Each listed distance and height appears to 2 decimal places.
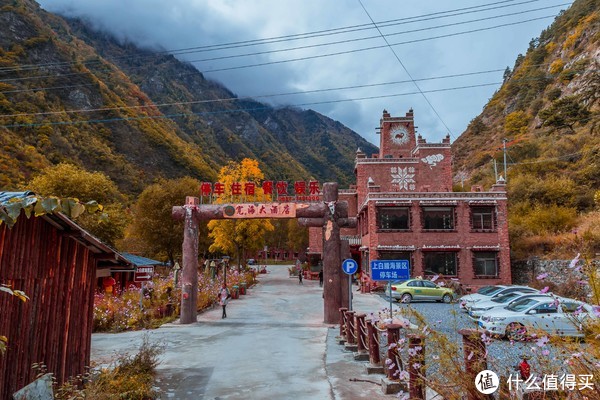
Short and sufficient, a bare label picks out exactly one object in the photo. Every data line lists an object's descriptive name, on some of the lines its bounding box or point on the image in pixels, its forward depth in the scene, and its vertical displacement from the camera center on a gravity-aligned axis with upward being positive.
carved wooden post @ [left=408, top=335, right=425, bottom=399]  6.00 -1.47
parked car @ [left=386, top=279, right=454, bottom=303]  23.73 -1.82
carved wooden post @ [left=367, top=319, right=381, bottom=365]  9.52 -2.01
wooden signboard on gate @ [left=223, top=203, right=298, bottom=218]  18.13 +2.12
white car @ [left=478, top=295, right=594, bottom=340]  13.49 -1.86
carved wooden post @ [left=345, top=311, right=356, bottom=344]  11.99 -2.06
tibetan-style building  28.86 +1.96
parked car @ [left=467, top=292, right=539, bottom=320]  16.19 -1.82
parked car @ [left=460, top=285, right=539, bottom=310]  19.47 -1.51
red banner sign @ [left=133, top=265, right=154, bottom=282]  15.26 -0.62
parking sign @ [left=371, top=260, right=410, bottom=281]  11.52 -0.31
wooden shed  6.32 -0.73
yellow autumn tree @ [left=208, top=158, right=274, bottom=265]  38.44 +3.02
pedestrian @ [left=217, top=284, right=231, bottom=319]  19.02 -1.88
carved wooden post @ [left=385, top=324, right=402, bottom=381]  7.60 -1.49
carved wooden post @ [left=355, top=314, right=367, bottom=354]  10.81 -1.99
